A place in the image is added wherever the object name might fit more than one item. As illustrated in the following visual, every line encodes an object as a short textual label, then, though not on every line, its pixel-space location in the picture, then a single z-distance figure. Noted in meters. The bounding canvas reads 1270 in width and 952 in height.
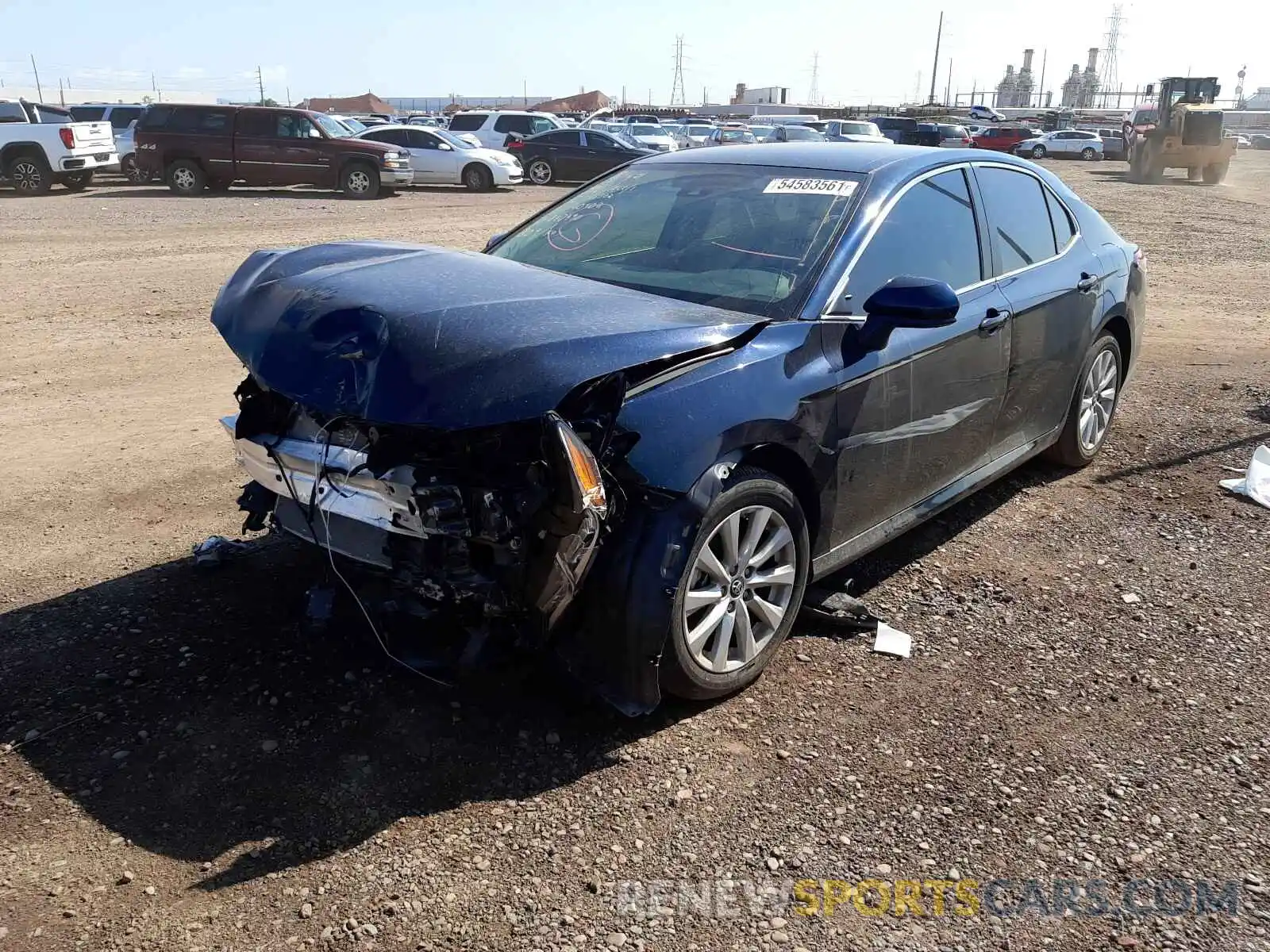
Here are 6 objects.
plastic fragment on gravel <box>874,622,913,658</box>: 3.95
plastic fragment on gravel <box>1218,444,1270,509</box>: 5.58
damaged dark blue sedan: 3.01
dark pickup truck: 20.75
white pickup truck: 20.70
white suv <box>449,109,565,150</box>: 30.59
